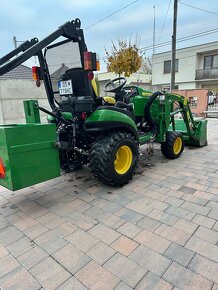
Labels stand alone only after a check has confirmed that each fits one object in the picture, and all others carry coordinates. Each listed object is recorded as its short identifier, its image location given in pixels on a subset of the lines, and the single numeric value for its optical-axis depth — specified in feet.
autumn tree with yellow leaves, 41.09
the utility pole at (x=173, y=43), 40.92
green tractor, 7.60
